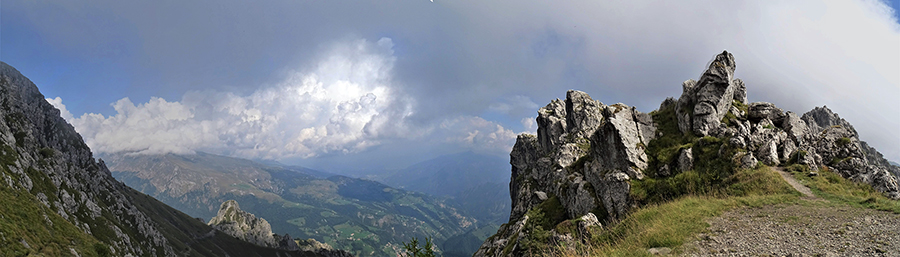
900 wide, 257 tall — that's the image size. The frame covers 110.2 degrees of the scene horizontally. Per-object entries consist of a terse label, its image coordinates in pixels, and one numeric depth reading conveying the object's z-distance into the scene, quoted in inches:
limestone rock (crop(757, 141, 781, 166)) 920.9
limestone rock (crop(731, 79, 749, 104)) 1386.6
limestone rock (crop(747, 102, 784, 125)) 1174.0
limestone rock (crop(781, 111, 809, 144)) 1028.4
